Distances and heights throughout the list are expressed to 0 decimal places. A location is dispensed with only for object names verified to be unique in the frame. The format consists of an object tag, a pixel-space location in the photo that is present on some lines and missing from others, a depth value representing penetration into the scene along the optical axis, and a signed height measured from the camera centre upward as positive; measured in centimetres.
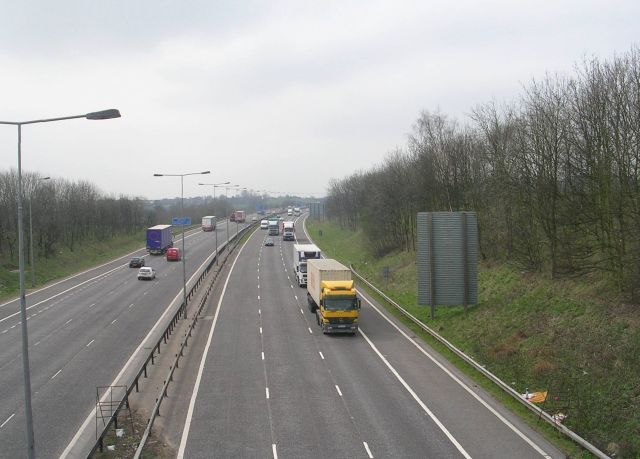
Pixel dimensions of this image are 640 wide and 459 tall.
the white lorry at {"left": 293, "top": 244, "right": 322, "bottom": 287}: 5522 -395
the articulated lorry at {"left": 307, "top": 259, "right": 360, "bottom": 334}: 3428 -500
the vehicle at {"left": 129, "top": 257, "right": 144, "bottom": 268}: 7100 -499
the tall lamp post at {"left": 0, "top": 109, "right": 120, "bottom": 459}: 1364 -102
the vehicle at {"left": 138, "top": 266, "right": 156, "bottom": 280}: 6069 -540
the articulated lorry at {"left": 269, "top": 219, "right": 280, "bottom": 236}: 11879 -215
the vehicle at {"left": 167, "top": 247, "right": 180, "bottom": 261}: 7756 -453
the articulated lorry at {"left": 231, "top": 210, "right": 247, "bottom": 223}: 13736 +50
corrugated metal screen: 3519 -252
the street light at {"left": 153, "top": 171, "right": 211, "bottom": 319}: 3887 -547
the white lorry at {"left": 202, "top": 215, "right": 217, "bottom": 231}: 12656 -106
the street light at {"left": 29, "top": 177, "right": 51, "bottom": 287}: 5561 -507
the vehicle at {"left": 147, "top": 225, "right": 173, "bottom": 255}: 8469 -278
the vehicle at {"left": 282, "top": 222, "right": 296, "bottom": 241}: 10712 -287
